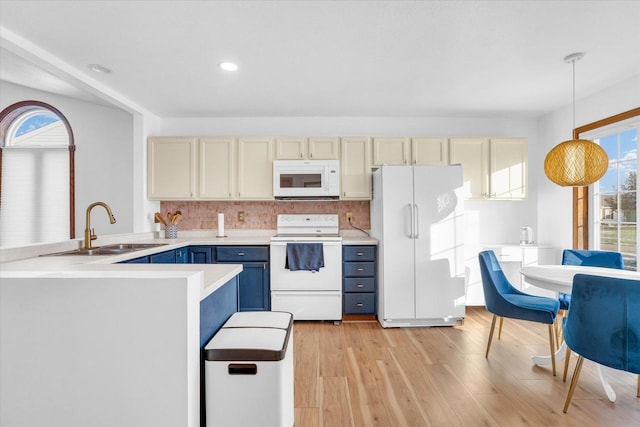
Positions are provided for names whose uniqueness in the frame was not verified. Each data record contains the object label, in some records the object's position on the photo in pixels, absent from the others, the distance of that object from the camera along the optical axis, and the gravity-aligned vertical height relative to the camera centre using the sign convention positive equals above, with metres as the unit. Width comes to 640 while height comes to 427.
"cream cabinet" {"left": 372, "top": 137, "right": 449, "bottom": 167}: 3.91 +0.73
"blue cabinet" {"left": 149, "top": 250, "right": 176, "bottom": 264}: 2.95 -0.41
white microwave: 3.86 +0.41
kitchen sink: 2.62 -0.30
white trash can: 1.32 -0.68
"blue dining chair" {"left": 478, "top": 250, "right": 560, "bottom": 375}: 2.42 -0.68
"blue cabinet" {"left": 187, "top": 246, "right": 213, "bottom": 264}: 3.66 -0.44
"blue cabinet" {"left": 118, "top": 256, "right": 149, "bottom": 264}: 2.67 -0.38
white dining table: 2.08 -0.42
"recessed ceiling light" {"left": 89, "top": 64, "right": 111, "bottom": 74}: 2.75 +1.22
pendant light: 2.38 +0.36
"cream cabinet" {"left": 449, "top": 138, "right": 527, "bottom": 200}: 3.95 +0.59
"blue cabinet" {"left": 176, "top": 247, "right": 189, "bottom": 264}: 3.42 -0.44
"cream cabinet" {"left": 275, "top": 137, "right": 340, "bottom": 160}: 3.91 +0.76
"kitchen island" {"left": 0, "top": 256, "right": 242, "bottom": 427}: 1.22 -0.50
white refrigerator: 3.44 -0.32
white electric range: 3.57 -0.77
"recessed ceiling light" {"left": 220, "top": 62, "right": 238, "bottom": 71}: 2.70 +1.21
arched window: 3.90 +0.45
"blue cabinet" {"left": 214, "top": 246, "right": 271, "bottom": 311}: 3.59 -0.64
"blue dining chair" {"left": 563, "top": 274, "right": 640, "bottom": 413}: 1.67 -0.57
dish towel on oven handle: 3.53 -0.46
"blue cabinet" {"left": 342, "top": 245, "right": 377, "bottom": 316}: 3.63 -0.73
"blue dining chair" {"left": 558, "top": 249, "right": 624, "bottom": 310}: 2.66 -0.39
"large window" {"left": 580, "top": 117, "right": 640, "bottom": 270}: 3.06 +0.17
